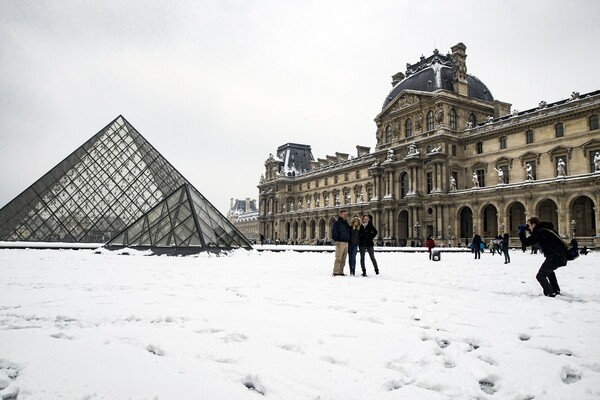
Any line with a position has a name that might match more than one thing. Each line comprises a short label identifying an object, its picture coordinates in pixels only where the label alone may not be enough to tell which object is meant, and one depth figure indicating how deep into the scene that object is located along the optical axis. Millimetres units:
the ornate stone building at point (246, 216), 108375
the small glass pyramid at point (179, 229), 17609
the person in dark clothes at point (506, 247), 16127
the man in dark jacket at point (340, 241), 9562
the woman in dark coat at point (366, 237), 10062
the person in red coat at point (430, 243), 20375
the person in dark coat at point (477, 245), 20431
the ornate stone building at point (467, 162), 33156
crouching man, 6480
